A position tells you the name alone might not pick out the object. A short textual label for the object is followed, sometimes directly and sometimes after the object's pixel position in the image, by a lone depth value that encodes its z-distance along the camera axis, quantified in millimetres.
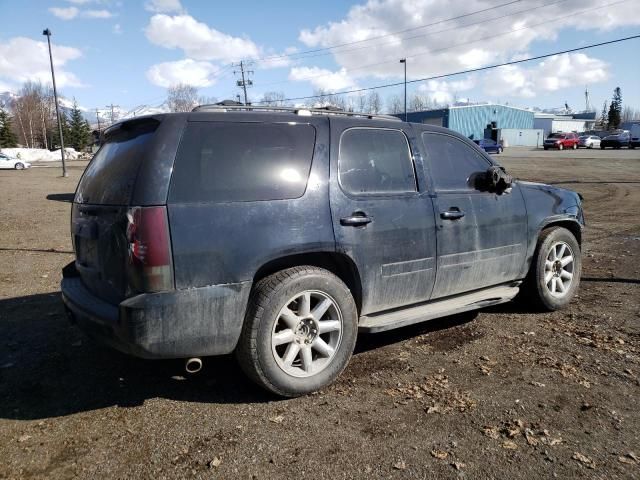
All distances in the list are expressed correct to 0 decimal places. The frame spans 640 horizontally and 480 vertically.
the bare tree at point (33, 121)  94188
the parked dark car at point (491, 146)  42228
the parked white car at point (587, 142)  53969
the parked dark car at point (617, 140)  49312
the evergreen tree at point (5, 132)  75688
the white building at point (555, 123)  100000
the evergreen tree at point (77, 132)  87938
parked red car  51000
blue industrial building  72375
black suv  2875
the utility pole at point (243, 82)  65850
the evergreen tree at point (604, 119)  106406
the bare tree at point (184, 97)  81575
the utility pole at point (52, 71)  28662
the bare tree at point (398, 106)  127338
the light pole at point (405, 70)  46925
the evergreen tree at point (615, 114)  97062
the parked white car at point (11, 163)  44094
